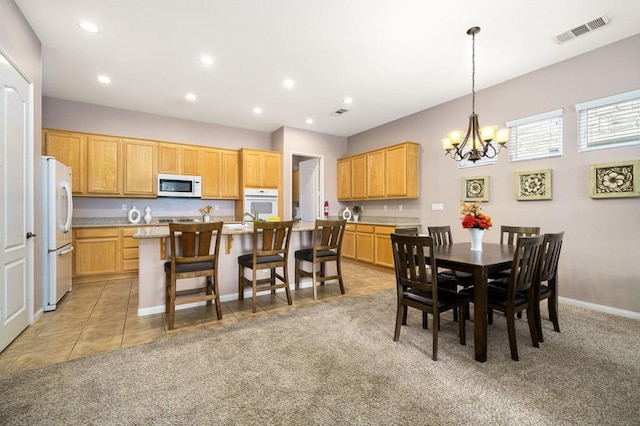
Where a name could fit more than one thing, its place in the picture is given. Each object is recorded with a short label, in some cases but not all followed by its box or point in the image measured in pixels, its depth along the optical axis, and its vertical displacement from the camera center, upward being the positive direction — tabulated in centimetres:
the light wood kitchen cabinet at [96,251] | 448 -62
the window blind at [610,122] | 309 +99
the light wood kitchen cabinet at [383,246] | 522 -64
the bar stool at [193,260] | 271 -47
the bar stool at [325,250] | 370 -52
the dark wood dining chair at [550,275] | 245 -57
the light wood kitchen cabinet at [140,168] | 509 +78
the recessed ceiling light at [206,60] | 349 +185
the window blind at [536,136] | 365 +98
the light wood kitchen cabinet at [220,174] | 579 +77
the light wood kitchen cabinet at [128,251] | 479 -65
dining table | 217 -45
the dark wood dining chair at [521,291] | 219 -66
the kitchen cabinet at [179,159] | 537 +100
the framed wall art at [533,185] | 370 +34
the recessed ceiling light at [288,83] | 413 +186
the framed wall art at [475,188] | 436 +35
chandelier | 298 +81
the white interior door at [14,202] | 232 +8
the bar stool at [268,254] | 324 -49
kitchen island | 312 -58
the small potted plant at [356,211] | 665 +1
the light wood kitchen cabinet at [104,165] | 480 +78
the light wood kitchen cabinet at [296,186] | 768 +69
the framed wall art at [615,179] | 305 +34
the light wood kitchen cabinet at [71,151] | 452 +97
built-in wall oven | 594 +20
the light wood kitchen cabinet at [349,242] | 612 -67
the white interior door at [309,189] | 686 +53
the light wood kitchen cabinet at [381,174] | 531 +76
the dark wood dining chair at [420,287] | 221 -60
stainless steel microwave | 531 +49
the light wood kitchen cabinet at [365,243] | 565 -63
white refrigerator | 322 -21
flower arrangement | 284 -8
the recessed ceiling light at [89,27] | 286 +185
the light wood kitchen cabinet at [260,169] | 592 +89
